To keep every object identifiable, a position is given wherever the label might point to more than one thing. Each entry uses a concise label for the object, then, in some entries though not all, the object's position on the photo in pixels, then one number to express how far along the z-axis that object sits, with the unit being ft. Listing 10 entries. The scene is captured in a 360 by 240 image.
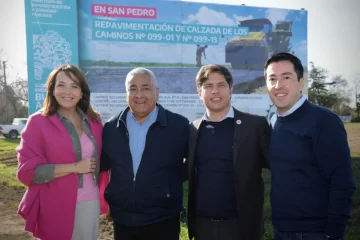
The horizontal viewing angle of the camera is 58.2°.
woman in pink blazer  8.31
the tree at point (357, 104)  106.65
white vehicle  69.67
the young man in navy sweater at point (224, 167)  8.48
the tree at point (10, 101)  87.08
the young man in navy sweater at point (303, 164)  6.66
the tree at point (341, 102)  110.42
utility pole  86.37
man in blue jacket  8.70
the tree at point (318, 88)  113.21
